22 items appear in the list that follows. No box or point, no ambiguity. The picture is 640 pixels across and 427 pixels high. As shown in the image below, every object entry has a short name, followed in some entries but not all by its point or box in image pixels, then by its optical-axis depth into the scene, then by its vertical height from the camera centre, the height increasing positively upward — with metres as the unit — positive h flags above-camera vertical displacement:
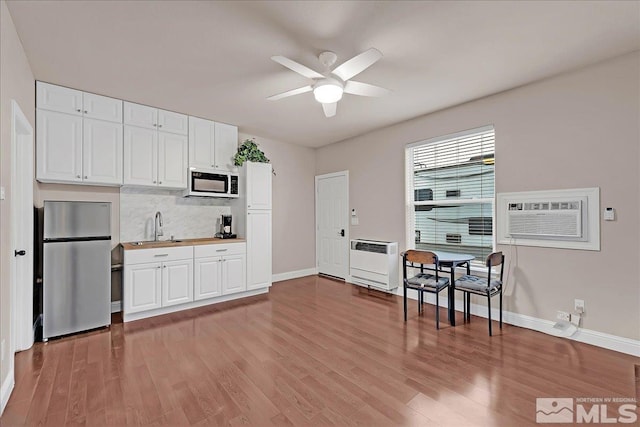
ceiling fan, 2.31 +1.19
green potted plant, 4.59 +0.93
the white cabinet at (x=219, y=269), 4.04 -0.82
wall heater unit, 4.62 -0.84
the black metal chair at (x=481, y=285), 3.10 -0.79
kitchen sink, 3.81 -0.40
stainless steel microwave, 4.22 +0.44
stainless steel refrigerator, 3.00 -0.58
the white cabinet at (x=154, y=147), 3.73 +0.89
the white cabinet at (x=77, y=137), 3.18 +0.88
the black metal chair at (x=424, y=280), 3.31 -0.80
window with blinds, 3.76 +0.29
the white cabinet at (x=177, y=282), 3.76 -0.91
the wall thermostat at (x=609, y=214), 2.75 -0.01
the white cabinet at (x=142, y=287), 3.49 -0.91
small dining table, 3.33 -0.60
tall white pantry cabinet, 4.57 -0.18
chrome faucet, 4.20 -0.19
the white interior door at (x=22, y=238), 2.59 -0.23
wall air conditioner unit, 2.96 -0.07
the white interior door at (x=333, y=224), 5.66 -0.22
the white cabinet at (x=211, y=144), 4.29 +1.05
